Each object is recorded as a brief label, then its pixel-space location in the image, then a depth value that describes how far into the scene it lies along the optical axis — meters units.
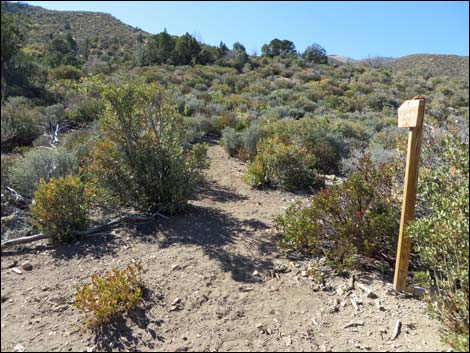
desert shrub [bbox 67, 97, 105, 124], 10.11
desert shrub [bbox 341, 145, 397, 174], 6.94
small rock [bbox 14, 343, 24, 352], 2.76
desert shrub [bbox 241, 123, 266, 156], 8.84
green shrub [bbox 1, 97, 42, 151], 7.14
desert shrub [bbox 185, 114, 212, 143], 10.30
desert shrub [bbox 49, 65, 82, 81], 15.87
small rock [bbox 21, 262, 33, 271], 3.78
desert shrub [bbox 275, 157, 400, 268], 3.76
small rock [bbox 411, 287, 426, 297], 3.27
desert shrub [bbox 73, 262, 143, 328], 3.01
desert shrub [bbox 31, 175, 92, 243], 4.18
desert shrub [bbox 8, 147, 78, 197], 5.03
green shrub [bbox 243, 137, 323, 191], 6.73
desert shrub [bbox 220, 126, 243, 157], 9.17
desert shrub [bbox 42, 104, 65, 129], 9.10
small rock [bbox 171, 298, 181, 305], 3.37
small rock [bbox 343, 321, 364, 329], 3.02
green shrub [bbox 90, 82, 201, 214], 5.00
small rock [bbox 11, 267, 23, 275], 3.72
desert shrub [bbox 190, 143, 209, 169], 6.89
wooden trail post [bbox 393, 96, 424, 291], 3.03
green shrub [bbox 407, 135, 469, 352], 2.60
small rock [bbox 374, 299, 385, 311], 3.16
